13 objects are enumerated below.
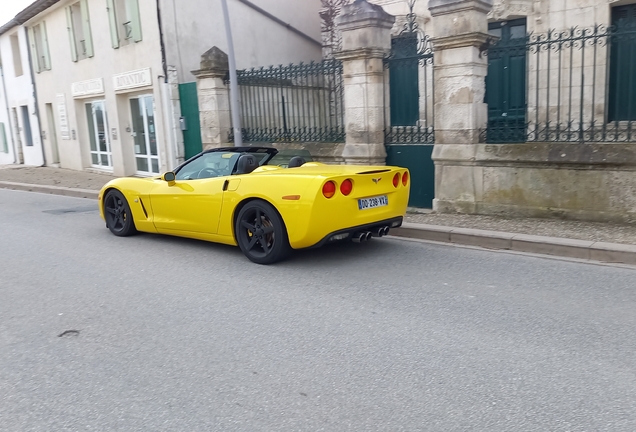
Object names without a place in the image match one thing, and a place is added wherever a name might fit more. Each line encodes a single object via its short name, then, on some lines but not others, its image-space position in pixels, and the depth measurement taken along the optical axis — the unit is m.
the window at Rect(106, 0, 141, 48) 15.55
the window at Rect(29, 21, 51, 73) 19.50
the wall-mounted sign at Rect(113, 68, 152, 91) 14.82
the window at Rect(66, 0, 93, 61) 17.59
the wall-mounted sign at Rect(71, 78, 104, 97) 16.91
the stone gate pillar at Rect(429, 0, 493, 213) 8.38
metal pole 10.93
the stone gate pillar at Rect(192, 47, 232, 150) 12.42
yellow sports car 6.08
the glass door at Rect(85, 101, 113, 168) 17.83
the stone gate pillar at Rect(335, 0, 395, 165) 9.50
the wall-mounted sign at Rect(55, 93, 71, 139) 19.09
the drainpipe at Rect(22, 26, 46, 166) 20.36
